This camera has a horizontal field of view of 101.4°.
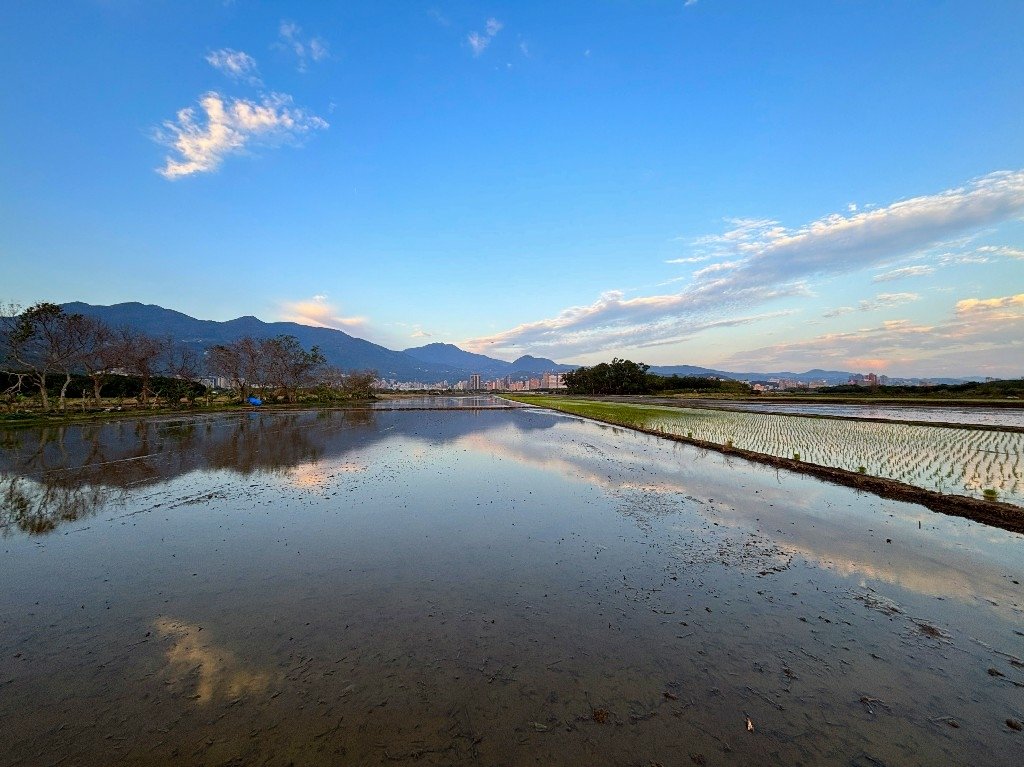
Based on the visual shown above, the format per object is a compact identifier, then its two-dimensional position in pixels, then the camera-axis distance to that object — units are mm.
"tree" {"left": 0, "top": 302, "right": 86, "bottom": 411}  37031
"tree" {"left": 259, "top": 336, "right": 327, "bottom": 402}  69625
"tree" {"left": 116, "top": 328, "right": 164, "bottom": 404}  47406
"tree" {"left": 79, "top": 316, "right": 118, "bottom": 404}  42956
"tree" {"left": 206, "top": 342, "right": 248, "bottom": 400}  62625
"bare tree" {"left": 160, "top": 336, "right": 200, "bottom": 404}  56719
